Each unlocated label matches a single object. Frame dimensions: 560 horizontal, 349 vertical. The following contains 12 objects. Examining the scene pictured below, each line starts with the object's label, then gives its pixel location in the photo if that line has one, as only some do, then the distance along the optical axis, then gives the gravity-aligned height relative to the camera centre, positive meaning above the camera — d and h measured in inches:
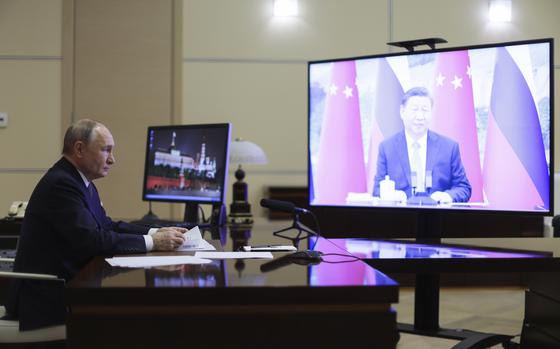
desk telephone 146.9 -7.2
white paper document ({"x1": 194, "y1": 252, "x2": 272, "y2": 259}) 85.7 -9.5
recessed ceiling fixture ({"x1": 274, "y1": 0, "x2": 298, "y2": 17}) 235.9 +57.0
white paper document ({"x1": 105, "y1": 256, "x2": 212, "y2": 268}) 78.1 -9.6
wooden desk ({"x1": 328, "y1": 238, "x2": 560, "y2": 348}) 92.2 -11.2
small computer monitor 139.1 +2.9
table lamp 152.4 -0.6
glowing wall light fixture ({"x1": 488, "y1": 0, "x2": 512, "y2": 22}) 242.1 +58.6
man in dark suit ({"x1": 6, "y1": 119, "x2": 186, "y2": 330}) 84.9 -8.2
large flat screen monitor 111.1 +8.5
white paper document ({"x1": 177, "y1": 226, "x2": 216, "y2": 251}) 94.5 -9.1
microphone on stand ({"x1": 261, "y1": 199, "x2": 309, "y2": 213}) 120.8 -4.7
